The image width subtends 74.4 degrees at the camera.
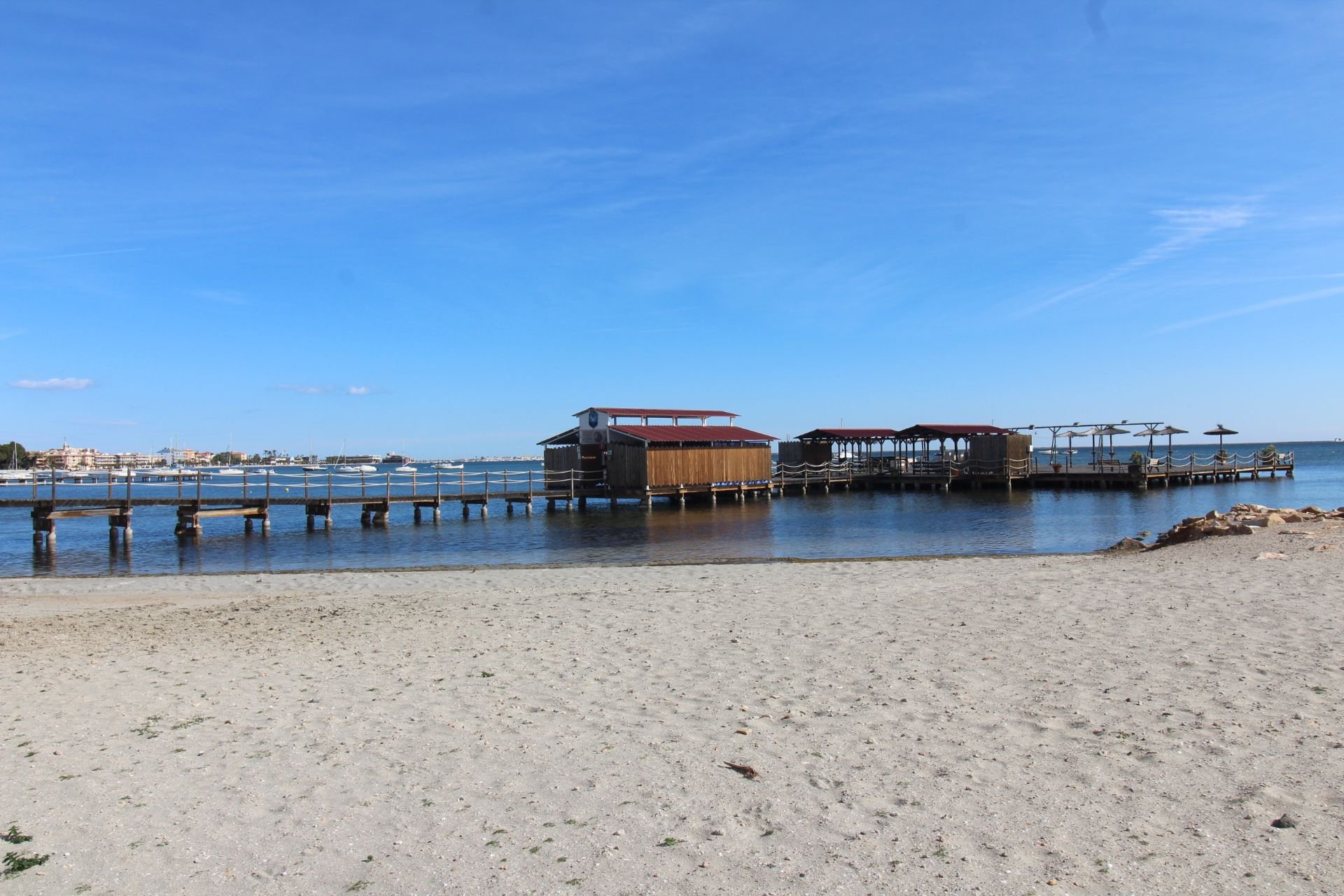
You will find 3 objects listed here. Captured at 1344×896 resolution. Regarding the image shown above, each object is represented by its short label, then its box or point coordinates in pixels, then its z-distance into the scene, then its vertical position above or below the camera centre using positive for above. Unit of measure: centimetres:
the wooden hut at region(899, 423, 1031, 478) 4831 +93
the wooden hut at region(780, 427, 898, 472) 4909 +143
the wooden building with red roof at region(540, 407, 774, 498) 3816 +83
